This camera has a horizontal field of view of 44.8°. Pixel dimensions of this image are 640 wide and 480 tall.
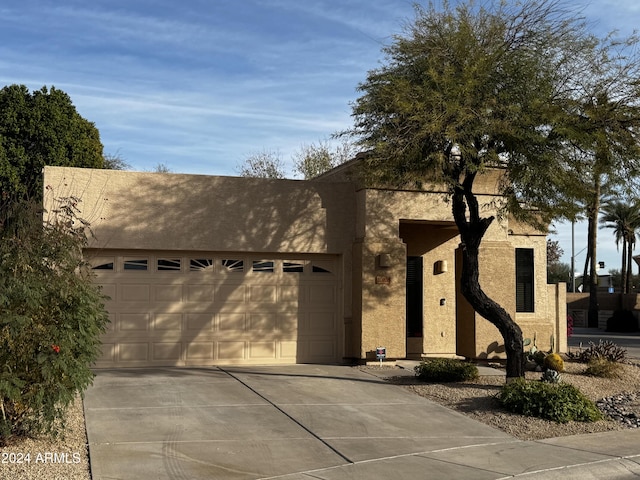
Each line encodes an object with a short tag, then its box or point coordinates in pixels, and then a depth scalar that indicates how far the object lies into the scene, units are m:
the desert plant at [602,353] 17.48
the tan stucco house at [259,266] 15.65
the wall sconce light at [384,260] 16.48
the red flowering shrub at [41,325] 8.55
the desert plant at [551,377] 14.05
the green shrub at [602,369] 15.88
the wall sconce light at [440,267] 18.27
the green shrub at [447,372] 14.29
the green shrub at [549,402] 11.76
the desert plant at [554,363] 15.94
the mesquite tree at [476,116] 13.61
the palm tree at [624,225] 47.03
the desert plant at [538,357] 16.44
